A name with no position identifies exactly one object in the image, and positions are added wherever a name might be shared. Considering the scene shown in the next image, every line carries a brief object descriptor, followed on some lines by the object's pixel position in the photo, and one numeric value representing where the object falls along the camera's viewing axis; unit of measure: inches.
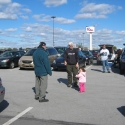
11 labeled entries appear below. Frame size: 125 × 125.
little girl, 332.9
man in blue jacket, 270.8
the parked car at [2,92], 225.0
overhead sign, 2442.5
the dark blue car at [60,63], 615.8
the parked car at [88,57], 820.1
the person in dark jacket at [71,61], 366.6
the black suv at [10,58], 691.4
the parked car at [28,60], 652.0
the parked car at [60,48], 912.8
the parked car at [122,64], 533.6
